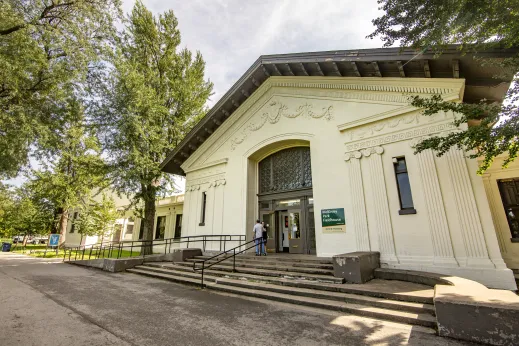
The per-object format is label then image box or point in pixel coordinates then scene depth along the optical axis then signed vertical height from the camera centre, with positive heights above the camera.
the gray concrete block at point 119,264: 10.46 -1.07
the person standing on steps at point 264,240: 10.19 -0.07
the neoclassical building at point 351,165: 6.87 +2.94
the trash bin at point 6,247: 25.65 -0.74
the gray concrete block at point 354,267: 6.09 -0.75
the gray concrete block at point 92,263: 11.29 -1.15
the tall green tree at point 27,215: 24.88 +2.68
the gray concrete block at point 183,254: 10.61 -0.67
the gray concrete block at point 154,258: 11.45 -0.89
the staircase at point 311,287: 4.59 -1.23
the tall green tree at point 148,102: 13.52 +8.22
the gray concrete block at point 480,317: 3.19 -1.11
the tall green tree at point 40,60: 9.45 +7.53
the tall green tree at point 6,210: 29.79 +3.88
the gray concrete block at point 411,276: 5.65 -0.96
